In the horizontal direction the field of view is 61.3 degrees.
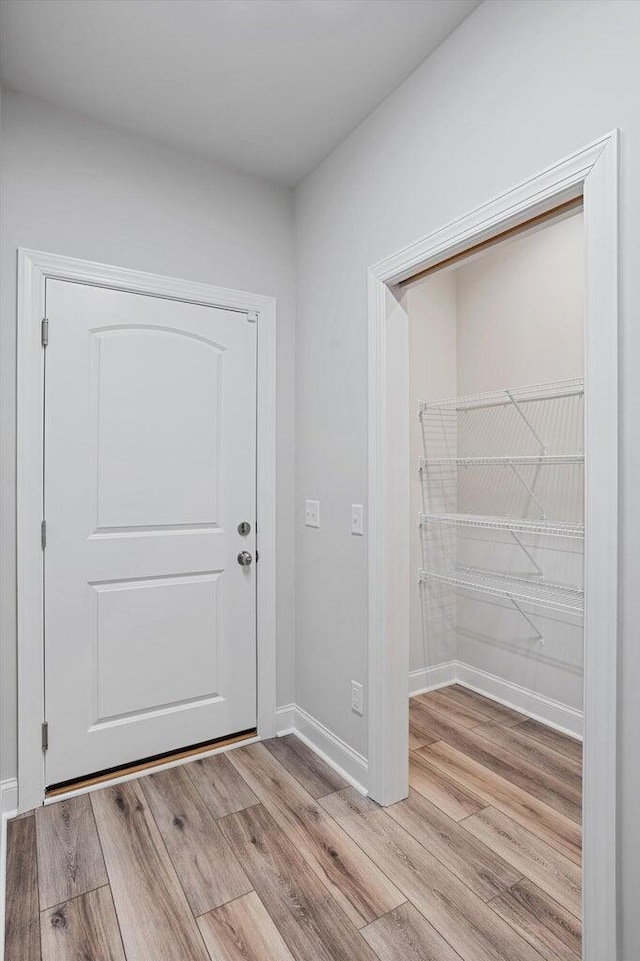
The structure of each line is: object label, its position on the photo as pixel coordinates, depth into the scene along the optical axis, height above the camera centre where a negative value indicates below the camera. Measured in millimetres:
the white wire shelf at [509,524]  2320 -209
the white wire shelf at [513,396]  2573 +439
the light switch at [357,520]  2161 -163
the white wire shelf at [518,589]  2424 -545
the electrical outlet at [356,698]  2165 -884
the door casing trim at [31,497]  1987 -66
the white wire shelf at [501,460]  2557 +102
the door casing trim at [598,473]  1222 +16
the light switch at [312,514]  2461 -157
